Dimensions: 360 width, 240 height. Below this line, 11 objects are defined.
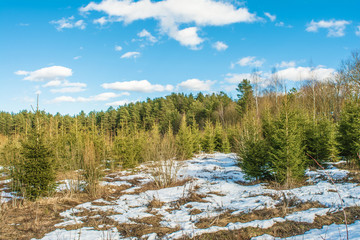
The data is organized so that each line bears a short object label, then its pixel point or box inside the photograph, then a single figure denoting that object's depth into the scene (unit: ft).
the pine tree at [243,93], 114.52
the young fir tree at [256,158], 30.77
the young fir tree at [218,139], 80.47
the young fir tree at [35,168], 25.54
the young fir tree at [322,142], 36.99
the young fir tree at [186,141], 62.75
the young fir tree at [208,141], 74.59
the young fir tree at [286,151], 27.37
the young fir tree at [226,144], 75.20
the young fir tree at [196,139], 73.90
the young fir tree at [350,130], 33.83
